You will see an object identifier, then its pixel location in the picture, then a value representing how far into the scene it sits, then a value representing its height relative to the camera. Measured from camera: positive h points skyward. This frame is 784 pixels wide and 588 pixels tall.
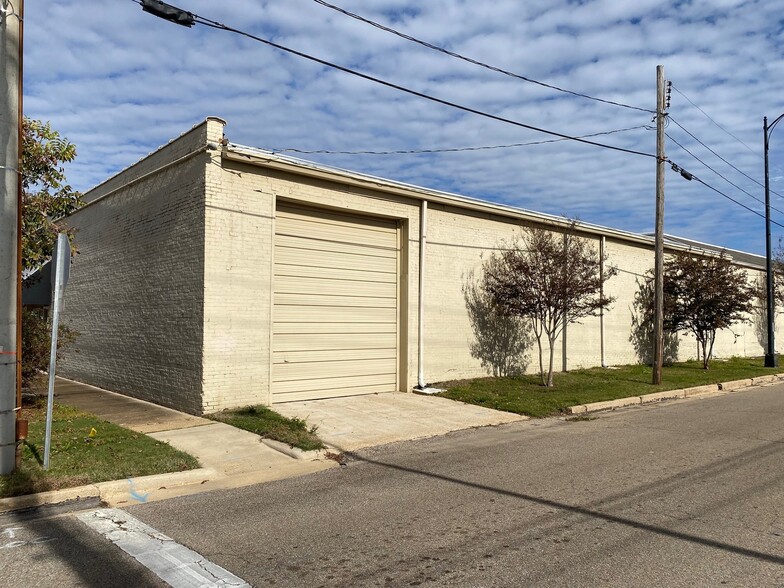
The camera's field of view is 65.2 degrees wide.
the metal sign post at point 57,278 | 6.84 +0.39
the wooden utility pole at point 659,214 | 16.11 +2.91
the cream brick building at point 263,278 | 11.21 +0.84
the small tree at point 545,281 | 14.78 +1.00
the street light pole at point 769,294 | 22.66 +1.21
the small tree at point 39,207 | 11.22 +1.98
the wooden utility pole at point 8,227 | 6.57 +0.93
